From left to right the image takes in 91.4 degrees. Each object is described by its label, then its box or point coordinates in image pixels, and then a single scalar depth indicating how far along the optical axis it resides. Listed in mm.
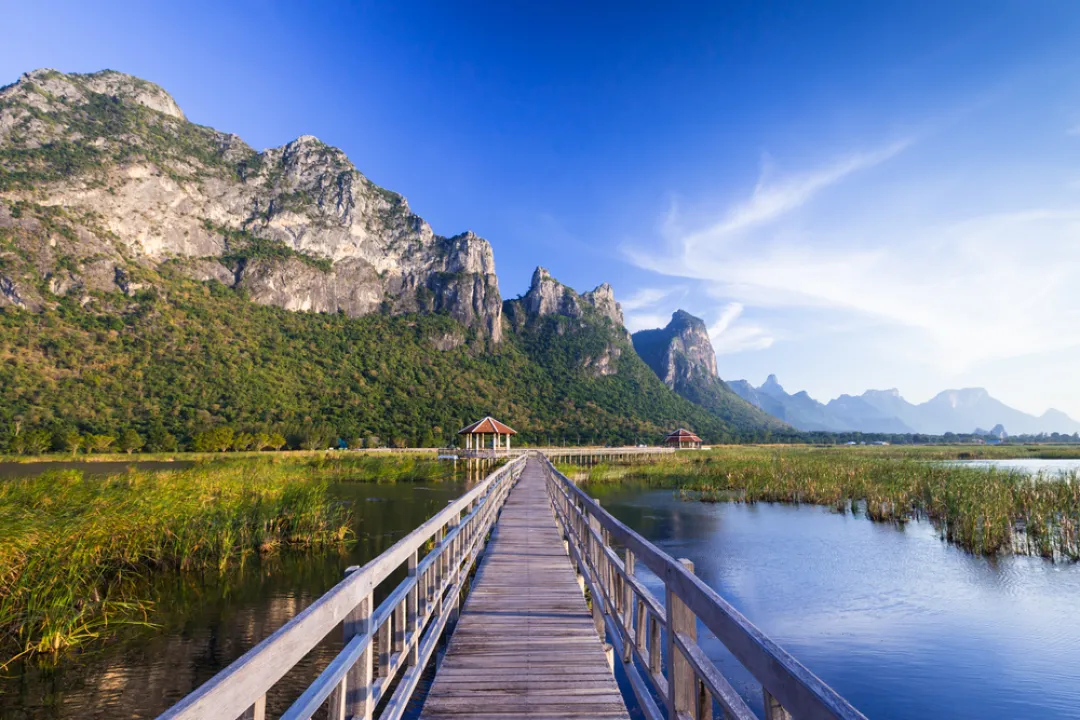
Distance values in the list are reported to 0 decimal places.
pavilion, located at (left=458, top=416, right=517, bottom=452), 43156
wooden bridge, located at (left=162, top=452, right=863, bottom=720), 1654
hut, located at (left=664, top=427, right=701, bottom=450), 62969
